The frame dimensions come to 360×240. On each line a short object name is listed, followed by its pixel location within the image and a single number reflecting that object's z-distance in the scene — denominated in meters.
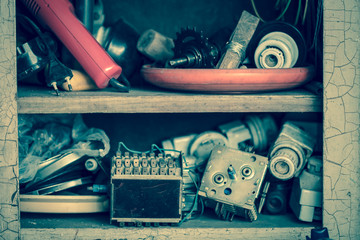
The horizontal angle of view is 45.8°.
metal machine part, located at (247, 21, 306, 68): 1.38
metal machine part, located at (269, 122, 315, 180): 1.36
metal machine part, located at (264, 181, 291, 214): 1.46
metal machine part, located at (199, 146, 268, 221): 1.34
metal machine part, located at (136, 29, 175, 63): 1.52
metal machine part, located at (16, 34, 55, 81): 1.35
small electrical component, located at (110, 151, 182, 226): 1.30
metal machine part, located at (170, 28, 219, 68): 1.34
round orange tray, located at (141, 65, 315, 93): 1.27
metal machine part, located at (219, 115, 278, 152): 1.59
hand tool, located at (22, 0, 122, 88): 1.34
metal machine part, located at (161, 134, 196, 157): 1.59
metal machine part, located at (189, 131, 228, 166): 1.56
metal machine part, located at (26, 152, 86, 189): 1.41
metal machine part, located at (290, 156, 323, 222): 1.35
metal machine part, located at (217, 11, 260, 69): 1.34
